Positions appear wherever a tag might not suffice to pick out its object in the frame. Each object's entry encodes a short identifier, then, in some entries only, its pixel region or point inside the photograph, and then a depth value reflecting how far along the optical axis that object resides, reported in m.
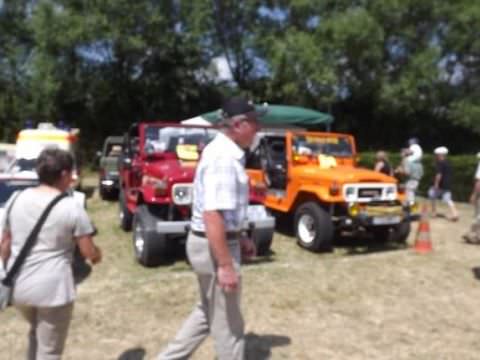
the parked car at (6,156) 10.31
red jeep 7.75
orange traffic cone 8.90
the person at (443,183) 12.57
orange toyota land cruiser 8.73
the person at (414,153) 13.48
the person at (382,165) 12.87
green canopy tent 15.86
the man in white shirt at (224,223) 3.45
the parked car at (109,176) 14.14
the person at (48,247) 3.47
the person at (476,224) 9.62
